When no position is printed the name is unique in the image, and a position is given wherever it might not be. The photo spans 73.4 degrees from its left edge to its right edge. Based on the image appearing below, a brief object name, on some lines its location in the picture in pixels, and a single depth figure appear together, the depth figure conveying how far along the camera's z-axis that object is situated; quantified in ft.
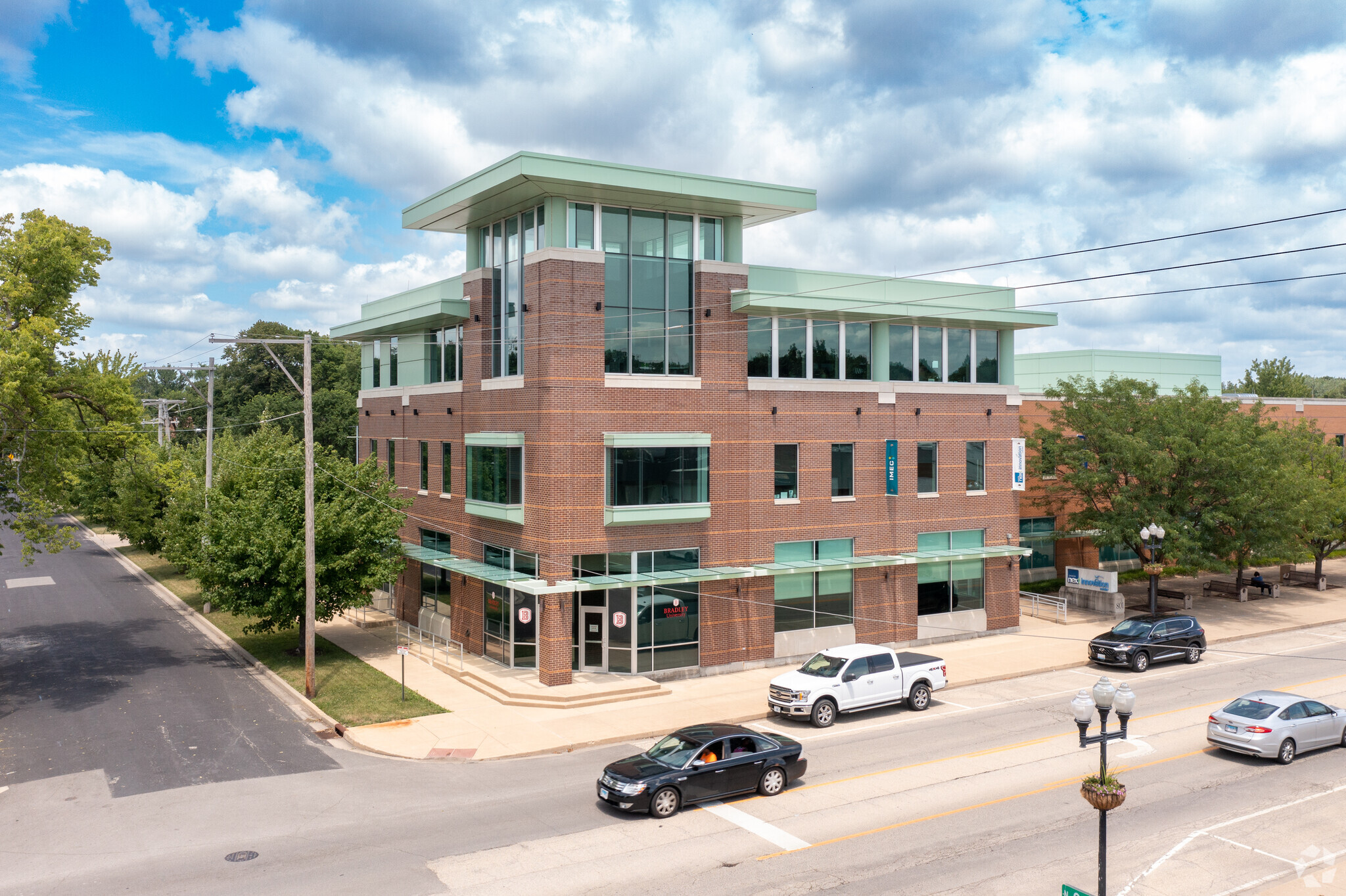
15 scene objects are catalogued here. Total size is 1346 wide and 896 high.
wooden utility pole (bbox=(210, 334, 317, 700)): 79.51
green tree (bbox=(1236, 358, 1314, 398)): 271.49
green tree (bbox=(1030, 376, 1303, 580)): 114.73
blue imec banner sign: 102.12
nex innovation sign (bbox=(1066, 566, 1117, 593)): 122.31
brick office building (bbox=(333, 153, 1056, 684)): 85.46
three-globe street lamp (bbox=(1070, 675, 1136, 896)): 39.08
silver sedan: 63.31
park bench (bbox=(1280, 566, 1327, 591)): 149.28
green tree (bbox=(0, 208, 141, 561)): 82.48
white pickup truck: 73.46
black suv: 92.99
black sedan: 53.11
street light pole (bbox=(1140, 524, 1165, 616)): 106.01
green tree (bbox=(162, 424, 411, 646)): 88.22
